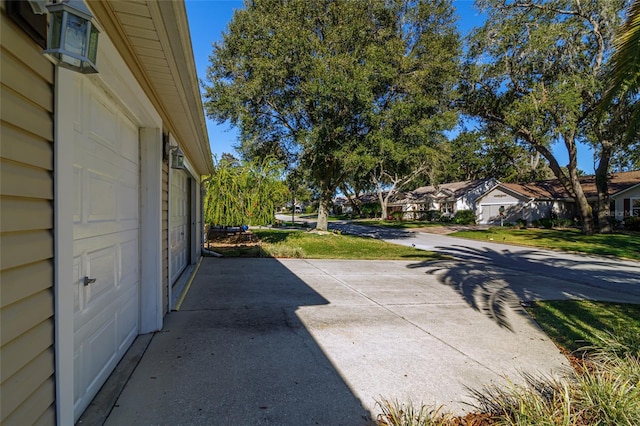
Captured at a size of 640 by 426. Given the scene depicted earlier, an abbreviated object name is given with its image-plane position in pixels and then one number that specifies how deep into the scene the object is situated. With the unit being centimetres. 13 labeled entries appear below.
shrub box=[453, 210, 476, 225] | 3347
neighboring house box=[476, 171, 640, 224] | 2639
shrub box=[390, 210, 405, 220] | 4159
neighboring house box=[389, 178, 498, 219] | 3697
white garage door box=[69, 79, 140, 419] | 233
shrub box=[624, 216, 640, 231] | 2344
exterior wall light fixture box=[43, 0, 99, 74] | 156
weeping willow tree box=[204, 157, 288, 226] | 1245
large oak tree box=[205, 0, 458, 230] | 1526
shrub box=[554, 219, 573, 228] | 2752
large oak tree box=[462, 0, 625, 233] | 1730
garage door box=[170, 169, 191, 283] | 611
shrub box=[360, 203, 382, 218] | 4946
